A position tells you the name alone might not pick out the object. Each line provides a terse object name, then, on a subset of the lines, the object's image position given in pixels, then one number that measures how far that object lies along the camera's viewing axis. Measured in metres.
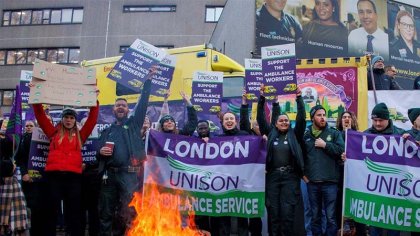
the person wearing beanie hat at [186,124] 7.41
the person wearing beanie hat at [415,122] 6.53
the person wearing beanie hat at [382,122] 6.62
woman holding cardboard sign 6.50
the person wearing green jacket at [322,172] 6.70
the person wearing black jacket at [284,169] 6.46
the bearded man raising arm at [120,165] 6.63
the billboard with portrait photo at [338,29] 11.49
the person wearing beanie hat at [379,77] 9.41
